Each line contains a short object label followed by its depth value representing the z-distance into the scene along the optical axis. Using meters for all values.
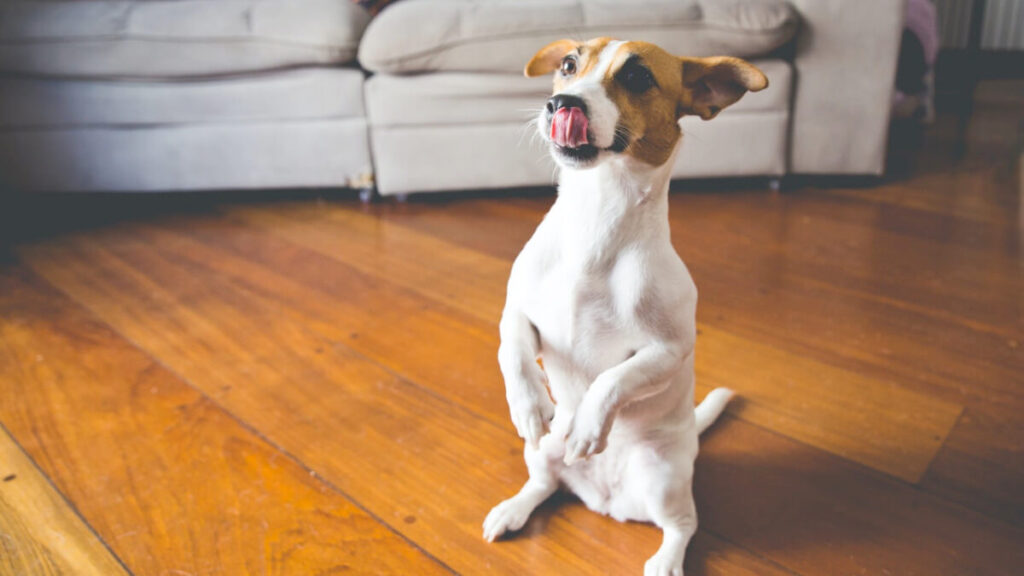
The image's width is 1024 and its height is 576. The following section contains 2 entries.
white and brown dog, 0.81
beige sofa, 2.04
